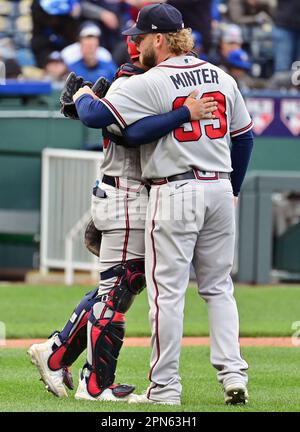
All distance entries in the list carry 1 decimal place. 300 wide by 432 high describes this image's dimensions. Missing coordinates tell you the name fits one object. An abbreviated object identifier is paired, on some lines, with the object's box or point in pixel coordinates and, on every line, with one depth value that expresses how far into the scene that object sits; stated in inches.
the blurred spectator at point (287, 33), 651.5
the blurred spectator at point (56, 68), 621.0
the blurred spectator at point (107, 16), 649.6
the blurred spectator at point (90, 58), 595.2
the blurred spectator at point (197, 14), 638.5
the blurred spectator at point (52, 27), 632.4
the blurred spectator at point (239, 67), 634.8
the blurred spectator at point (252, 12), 706.8
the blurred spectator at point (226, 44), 649.6
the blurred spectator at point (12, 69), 608.4
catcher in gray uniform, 228.8
